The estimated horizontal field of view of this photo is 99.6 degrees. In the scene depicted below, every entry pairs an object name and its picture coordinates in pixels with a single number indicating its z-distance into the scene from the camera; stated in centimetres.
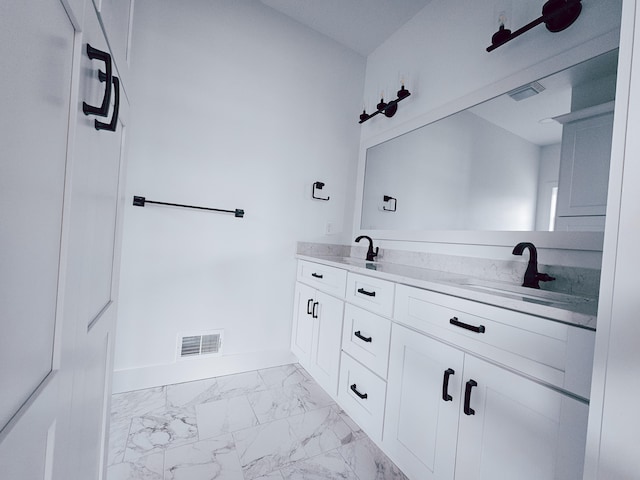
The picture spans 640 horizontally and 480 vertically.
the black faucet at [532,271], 112
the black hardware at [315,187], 224
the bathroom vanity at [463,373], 69
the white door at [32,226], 27
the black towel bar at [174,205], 165
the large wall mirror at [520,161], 109
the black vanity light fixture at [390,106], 195
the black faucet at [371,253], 213
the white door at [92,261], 46
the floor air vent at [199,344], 182
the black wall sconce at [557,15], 112
